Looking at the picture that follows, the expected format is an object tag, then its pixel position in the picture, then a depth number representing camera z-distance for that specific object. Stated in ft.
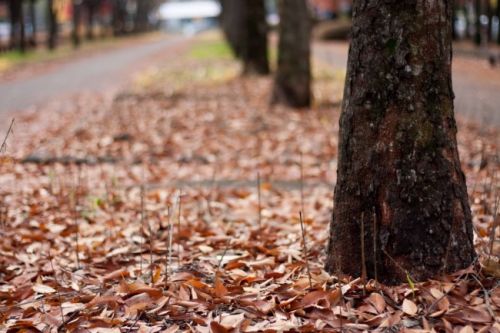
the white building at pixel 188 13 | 380.99
